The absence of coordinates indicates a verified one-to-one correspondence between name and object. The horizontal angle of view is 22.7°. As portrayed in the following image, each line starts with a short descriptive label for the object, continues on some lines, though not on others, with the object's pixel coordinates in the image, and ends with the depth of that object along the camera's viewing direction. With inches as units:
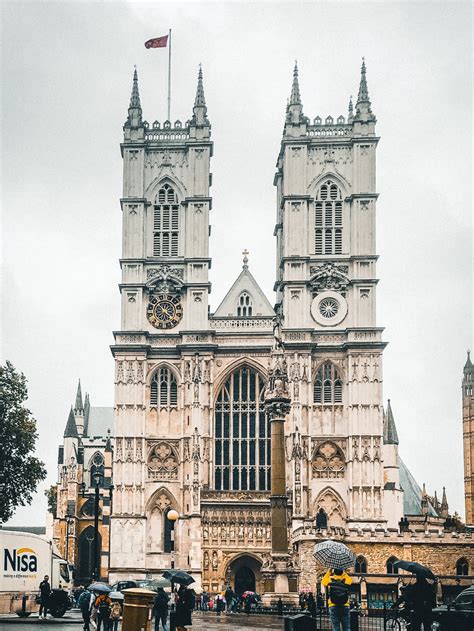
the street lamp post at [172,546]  983.5
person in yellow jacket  844.0
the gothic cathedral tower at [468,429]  4010.8
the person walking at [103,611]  1085.8
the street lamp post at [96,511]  1762.8
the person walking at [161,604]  1138.0
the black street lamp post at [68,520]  3299.7
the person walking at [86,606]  1178.4
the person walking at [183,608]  975.6
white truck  1530.5
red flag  2706.7
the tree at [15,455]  2022.6
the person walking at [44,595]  1416.1
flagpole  2974.9
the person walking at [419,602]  872.3
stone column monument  1649.9
